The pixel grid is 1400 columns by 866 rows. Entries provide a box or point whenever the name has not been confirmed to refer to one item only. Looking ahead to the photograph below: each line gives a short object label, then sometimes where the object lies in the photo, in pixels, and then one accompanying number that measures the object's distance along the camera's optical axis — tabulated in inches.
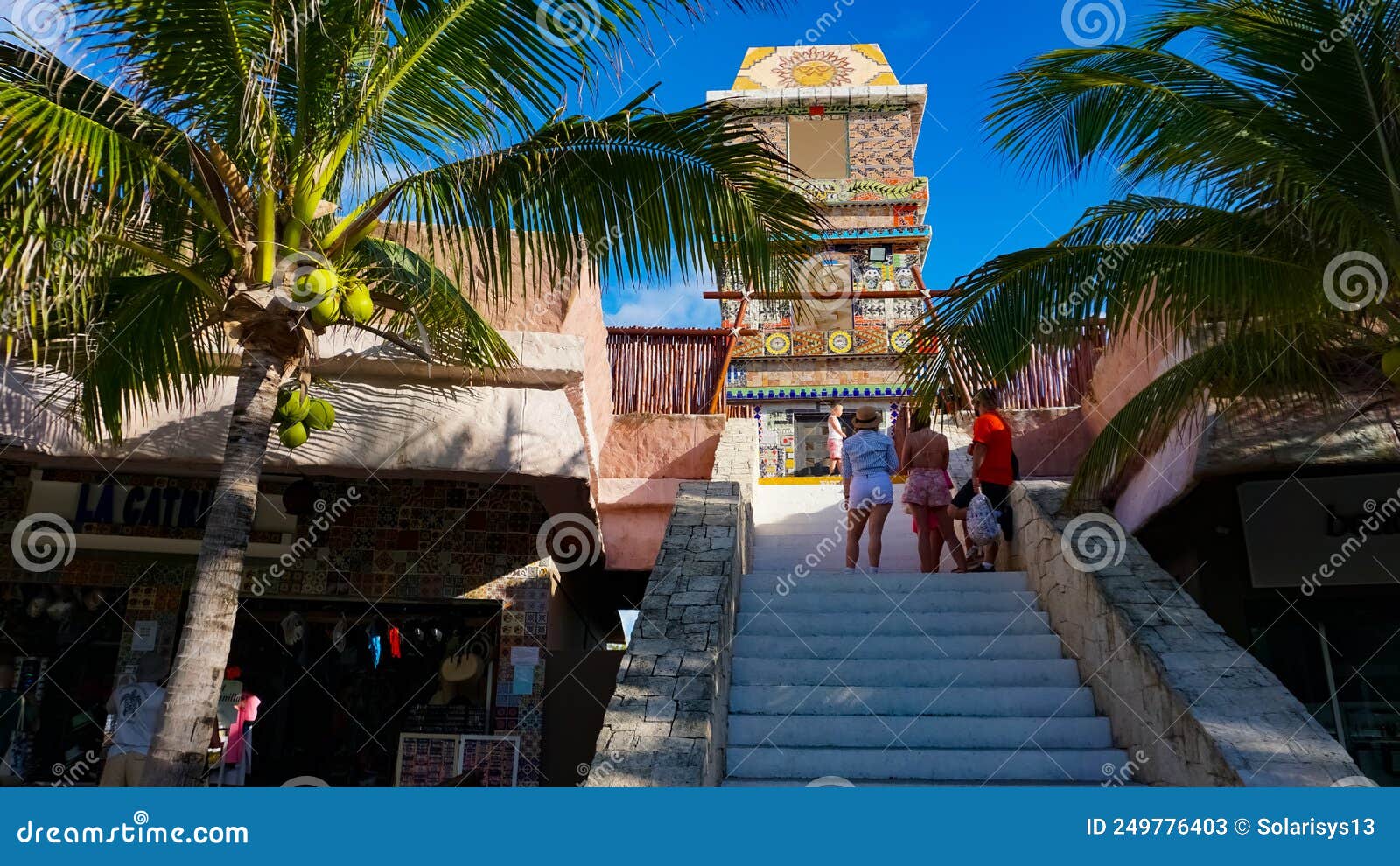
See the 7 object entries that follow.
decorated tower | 714.8
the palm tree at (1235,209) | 222.4
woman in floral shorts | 309.0
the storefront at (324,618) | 362.6
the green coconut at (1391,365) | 228.5
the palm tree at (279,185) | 181.5
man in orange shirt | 312.7
